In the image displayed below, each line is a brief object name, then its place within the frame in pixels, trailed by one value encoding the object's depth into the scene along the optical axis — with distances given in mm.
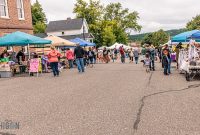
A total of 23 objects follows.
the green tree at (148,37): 92841
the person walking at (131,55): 22229
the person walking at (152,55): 12219
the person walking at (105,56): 22053
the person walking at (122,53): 20979
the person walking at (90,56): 18267
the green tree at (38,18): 54052
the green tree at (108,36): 46748
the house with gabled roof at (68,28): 46502
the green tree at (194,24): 60163
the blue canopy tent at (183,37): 10595
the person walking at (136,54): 19351
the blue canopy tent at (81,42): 19795
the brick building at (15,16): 16298
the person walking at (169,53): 10515
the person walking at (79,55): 12004
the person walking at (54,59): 10795
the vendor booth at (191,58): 8798
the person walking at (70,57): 15521
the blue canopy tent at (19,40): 11513
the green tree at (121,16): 61144
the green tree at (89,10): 45480
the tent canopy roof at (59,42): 15767
